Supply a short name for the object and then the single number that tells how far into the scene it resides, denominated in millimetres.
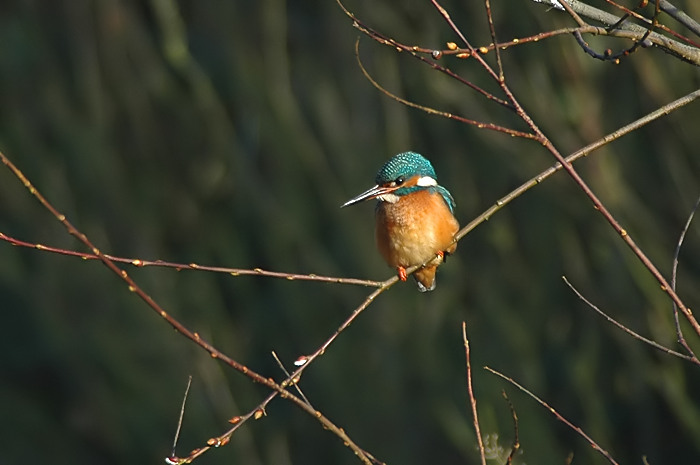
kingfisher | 6637
